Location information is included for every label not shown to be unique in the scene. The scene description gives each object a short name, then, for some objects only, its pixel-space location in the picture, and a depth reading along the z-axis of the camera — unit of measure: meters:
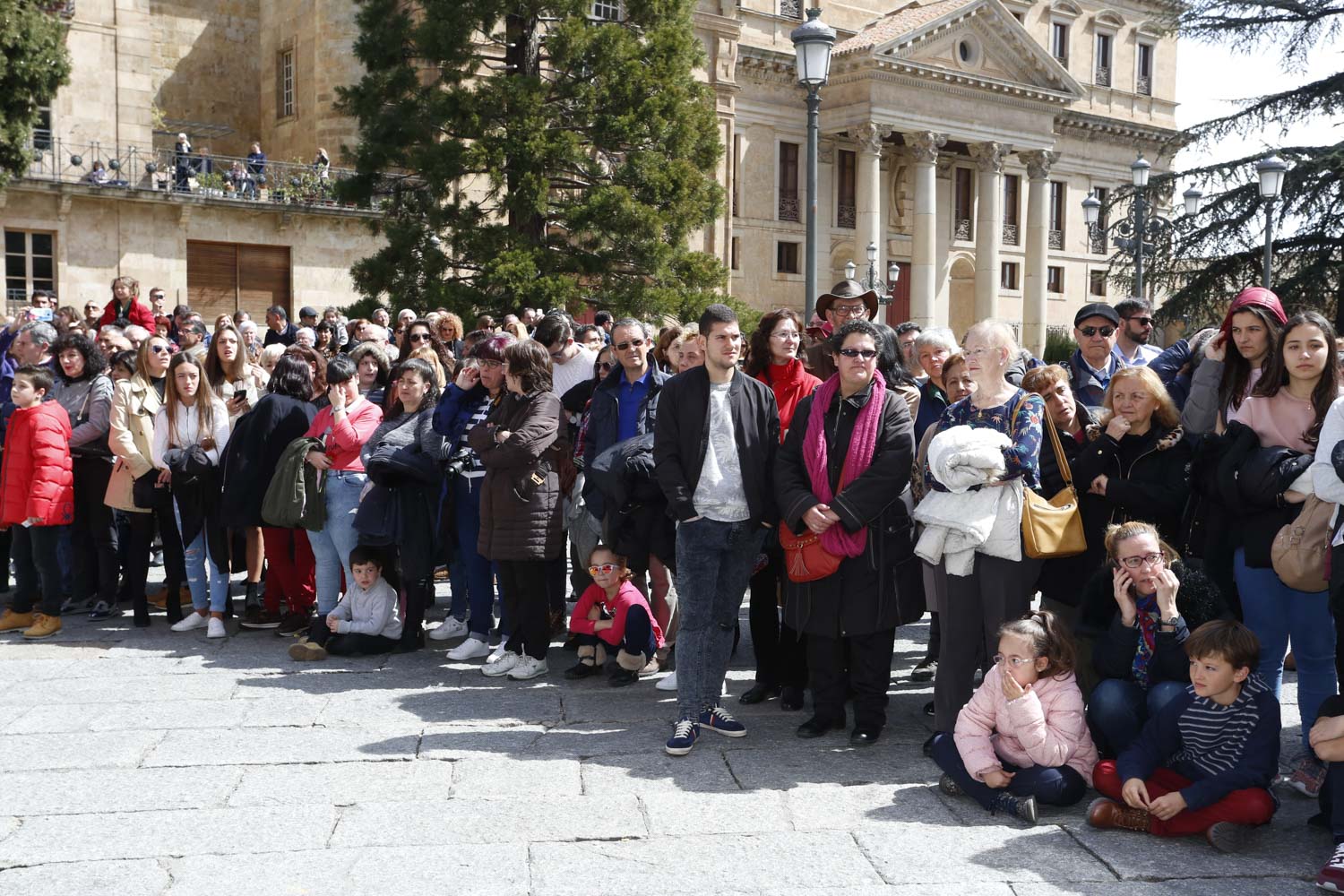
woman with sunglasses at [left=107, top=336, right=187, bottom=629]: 8.29
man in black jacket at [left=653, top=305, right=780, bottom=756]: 5.86
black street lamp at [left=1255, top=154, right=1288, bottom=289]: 20.00
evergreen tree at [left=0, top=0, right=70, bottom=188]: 16.22
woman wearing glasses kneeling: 5.04
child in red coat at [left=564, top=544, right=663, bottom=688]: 7.02
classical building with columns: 38.31
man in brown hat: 7.97
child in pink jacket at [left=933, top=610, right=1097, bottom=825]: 4.95
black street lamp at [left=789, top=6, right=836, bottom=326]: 11.30
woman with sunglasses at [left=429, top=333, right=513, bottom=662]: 7.61
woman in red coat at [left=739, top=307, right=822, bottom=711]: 6.53
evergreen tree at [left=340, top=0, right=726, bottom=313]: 19.05
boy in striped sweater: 4.61
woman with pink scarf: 5.72
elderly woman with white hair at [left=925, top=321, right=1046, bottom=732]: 5.44
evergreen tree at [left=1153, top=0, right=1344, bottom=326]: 23.30
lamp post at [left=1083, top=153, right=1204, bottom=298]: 23.08
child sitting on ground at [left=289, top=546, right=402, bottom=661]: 7.64
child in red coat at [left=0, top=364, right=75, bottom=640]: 8.33
